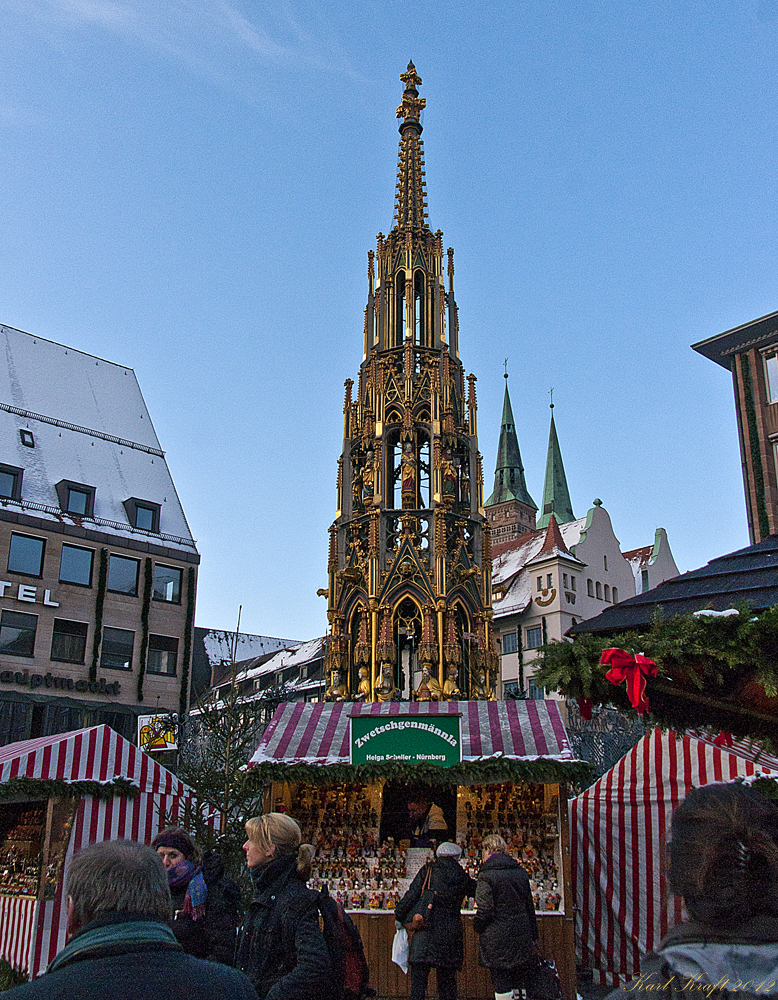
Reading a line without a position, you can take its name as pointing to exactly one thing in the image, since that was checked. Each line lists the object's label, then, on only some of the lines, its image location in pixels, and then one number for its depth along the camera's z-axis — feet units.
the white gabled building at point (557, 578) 135.03
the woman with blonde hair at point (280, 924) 13.42
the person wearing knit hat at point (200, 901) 18.49
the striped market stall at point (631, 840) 36.04
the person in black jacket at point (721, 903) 6.79
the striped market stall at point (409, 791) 35.58
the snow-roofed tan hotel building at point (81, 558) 97.04
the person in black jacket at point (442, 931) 25.30
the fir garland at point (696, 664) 15.51
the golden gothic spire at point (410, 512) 67.92
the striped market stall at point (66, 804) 39.81
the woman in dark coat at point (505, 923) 23.89
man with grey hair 7.54
